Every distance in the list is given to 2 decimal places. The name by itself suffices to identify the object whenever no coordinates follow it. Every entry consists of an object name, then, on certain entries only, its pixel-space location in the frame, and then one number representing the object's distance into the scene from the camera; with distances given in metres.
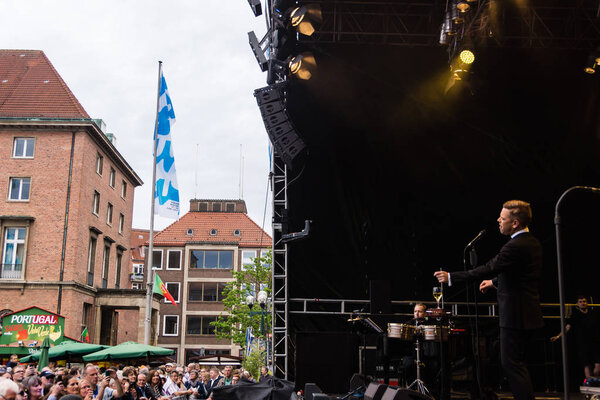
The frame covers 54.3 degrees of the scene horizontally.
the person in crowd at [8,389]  5.69
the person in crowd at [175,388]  14.04
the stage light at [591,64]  11.72
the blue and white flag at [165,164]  25.05
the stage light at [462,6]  10.52
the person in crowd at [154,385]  12.15
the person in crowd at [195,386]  15.06
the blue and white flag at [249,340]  36.82
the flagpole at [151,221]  25.68
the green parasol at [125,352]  19.72
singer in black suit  4.93
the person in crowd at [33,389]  8.86
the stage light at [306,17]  10.88
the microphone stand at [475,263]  6.38
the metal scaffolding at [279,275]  12.23
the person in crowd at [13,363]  16.44
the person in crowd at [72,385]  7.98
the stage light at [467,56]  11.30
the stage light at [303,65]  11.84
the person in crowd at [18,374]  10.48
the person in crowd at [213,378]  16.30
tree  40.50
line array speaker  12.04
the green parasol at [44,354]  15.35
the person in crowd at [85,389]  8.10
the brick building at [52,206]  34.16
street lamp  24.29
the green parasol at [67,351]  18.79
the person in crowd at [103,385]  9.25
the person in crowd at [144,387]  11.98
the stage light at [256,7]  12.01
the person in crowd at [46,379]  10.05
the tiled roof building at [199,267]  60.41
